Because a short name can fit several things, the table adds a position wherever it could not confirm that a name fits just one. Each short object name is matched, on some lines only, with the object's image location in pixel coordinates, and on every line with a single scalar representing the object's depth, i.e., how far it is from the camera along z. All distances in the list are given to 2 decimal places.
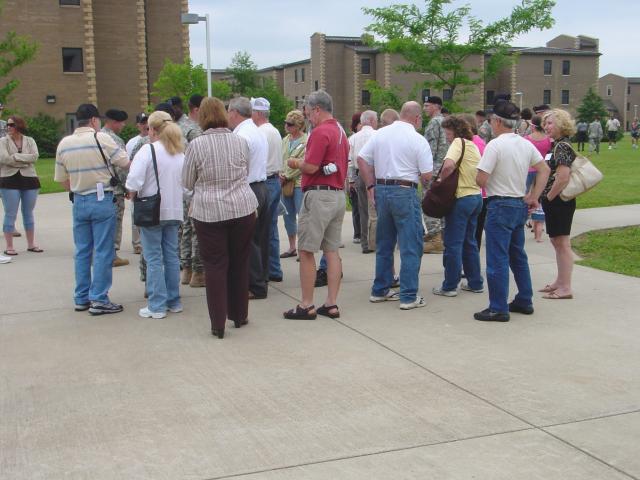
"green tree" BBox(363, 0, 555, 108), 26.75
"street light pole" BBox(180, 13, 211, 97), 20.73
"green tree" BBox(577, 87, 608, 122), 76.75
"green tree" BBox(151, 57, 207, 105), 36.72
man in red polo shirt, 6.58
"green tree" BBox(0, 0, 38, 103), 22.64
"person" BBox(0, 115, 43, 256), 10.18
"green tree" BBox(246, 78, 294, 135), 60.69
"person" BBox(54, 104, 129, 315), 6.91
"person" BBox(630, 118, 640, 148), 45.24
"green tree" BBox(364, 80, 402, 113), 29.84
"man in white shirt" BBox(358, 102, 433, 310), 7.09
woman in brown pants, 6.20
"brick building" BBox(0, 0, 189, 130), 43.12
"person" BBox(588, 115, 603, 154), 35.47
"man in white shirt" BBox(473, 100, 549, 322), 6.65
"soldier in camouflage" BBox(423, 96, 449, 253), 9.52
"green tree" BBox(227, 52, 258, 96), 79.00
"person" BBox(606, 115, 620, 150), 43.31
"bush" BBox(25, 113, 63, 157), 42.09
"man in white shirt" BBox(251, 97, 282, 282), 8.34
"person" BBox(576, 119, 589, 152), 38.99
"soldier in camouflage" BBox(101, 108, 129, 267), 8.84
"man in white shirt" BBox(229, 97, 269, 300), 7.61
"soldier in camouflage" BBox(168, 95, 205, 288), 8.08
